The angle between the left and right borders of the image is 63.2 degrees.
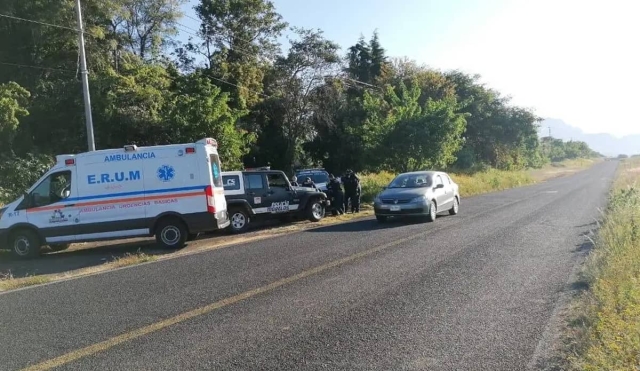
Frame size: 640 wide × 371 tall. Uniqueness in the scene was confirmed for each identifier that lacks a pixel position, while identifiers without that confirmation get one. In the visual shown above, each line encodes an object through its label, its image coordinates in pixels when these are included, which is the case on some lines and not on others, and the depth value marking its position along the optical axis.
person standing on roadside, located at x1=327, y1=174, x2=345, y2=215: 19.16
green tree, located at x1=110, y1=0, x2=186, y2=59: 35.06
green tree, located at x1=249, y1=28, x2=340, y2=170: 36.31
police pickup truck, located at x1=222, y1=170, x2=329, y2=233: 15.55
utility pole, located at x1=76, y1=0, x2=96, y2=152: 17.94
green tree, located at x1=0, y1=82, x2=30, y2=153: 21.48
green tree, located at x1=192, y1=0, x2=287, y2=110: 34.94
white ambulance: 12.28
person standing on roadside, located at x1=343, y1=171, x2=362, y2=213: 19.72
